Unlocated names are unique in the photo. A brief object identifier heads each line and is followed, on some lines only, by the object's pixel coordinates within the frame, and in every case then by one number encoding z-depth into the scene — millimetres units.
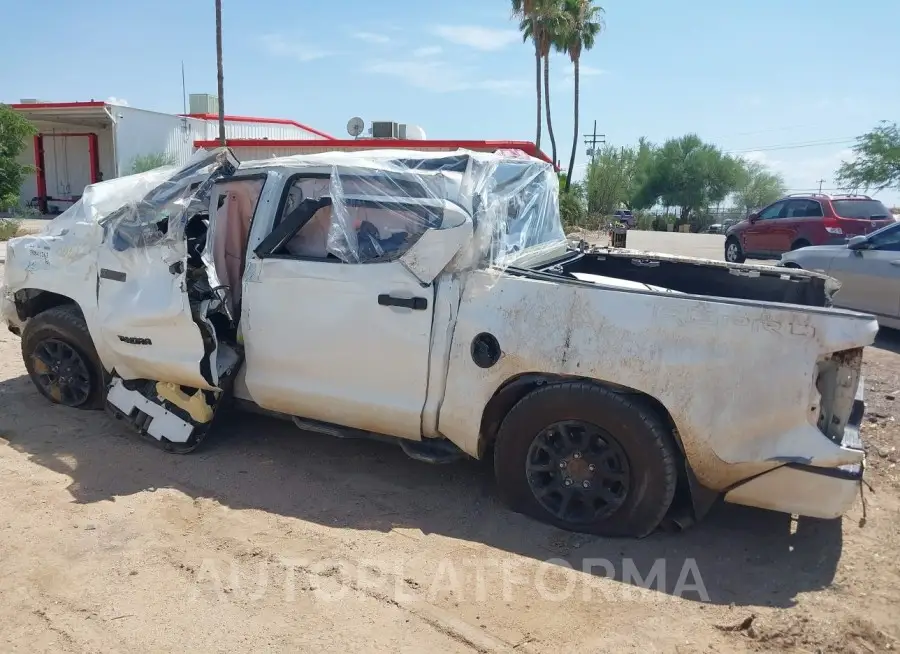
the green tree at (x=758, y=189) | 58938
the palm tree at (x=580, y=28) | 35938
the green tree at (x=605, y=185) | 41031
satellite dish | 24219
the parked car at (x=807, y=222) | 14938
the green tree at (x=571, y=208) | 31683
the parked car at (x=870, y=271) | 8250
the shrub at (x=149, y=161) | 26547
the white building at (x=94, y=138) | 28422
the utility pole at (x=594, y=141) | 60906
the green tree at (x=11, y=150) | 17562
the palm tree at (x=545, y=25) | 33312
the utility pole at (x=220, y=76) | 22281
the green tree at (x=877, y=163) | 43156
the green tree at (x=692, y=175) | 53500
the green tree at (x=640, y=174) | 54978
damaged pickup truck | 3336
